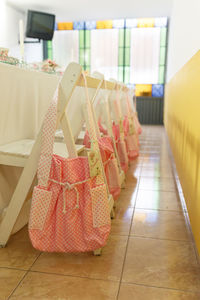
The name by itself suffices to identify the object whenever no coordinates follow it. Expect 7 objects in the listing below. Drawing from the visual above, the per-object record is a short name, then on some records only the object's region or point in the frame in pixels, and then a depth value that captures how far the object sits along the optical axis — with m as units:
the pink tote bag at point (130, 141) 2.64
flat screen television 5.78
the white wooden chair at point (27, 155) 1.14
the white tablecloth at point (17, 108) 1.42
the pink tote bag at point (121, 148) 2.25
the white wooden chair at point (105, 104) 1.91
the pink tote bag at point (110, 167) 1.62
